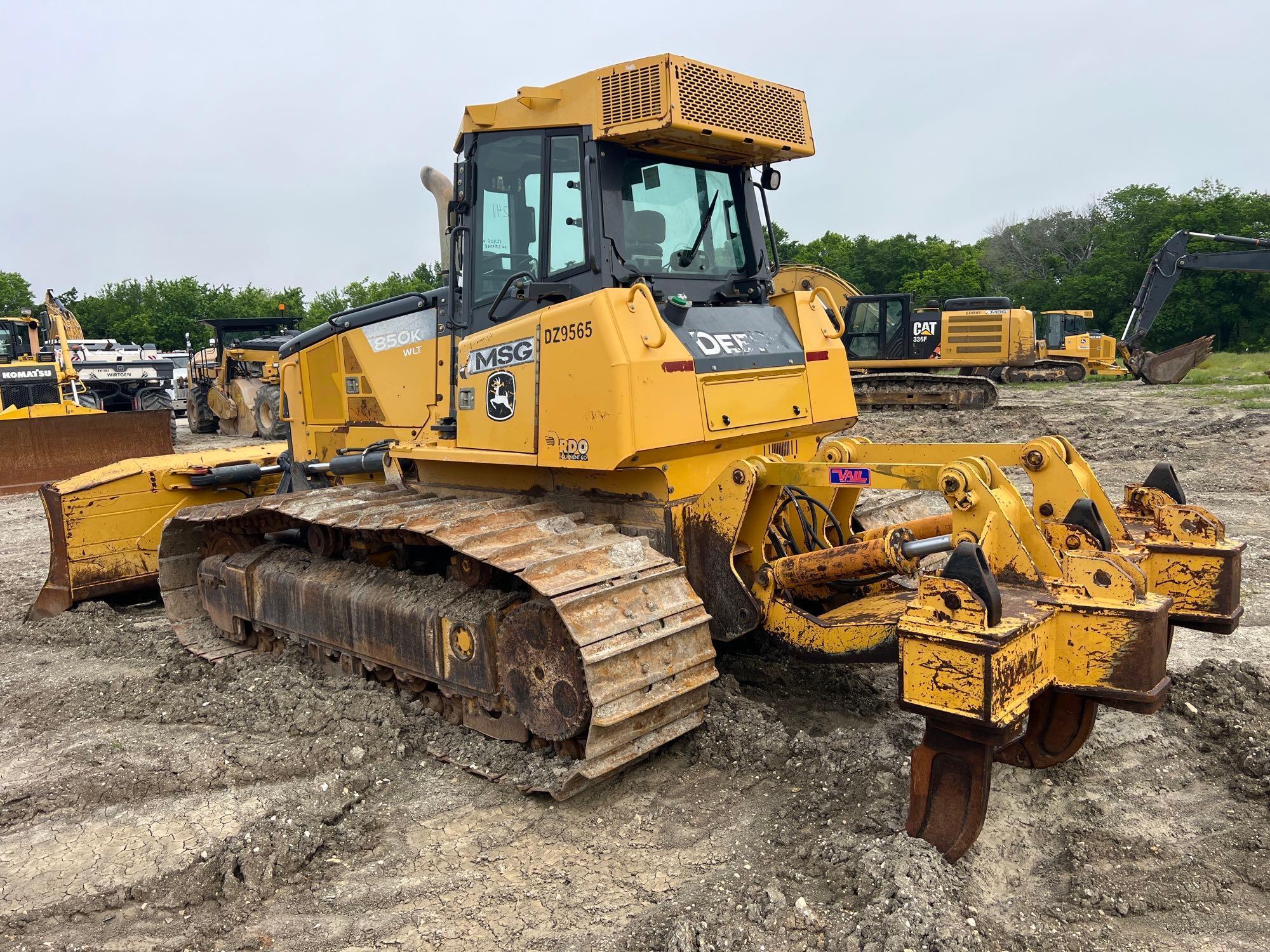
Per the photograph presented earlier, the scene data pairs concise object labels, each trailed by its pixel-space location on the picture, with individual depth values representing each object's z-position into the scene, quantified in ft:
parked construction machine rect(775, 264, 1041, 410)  73.51
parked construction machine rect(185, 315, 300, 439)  61.00
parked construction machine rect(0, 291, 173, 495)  42.06
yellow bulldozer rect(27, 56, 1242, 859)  10.15
